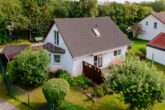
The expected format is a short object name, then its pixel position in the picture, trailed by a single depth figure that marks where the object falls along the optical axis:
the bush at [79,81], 16.06
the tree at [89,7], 40.34
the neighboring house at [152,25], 32.72
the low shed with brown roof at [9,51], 21.02
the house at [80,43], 17.70
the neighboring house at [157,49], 22.30
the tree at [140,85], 9.91
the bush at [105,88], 14.77
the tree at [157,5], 69.00
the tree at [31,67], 14.77
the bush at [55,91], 11.62
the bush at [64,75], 16.83
